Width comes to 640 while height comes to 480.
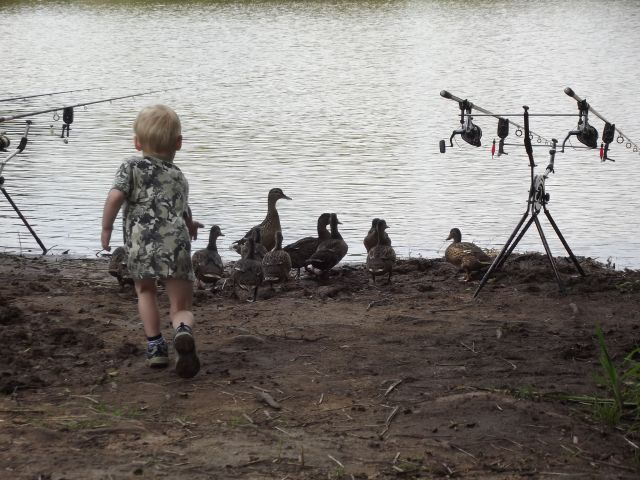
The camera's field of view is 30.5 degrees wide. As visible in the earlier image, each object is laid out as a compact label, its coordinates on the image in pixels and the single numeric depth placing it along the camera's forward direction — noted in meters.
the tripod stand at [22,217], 10.55
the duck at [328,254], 10.17
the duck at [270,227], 11.23
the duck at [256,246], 9.86
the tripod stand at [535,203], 8.75
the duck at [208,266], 9.57
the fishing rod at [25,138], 10.35
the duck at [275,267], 9.74
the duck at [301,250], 10.45
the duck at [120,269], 9.21
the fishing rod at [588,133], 8.70
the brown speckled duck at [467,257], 9.90
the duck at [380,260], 9.78
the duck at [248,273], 9.39
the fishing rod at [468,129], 9.18
